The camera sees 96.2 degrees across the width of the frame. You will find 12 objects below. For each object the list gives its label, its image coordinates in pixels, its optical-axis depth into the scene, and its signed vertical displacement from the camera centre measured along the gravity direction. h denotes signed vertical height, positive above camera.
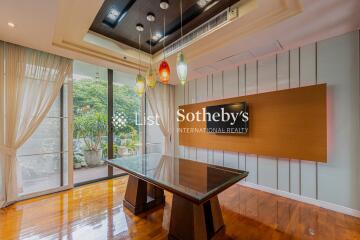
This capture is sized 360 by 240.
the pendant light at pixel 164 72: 1.95 +0.59
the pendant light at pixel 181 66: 1.79 +0.60
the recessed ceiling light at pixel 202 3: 2.13 +1.57
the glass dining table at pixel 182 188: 1.51 -0.64
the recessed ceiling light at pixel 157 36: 2.80 +1.49
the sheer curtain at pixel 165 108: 4.61 +0.35
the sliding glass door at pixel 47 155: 2.89 -0.64
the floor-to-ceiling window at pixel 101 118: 3.64 +0.06
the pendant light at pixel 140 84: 2.43 +0.55
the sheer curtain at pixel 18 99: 2.61 +0.37
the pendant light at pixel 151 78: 2.25 +0.60
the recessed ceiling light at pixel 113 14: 2.31 +1.56
